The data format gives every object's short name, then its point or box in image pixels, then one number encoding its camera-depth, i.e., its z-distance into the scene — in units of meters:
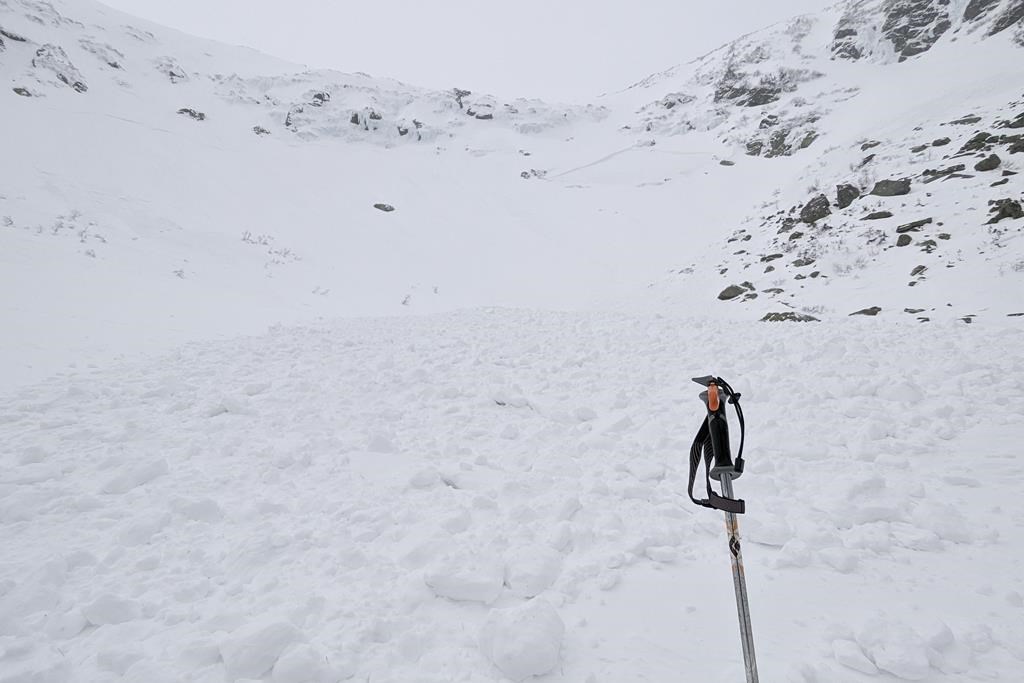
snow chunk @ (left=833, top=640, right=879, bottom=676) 2.19
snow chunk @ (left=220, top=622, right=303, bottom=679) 2.20
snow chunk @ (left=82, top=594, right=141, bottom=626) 2.46
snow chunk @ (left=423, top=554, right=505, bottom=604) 2.70
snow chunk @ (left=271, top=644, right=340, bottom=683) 2.16
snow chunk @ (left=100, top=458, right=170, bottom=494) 3.70
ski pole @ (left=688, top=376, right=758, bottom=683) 1.98
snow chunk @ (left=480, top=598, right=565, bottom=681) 2.21
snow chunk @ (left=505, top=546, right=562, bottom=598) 2.79
